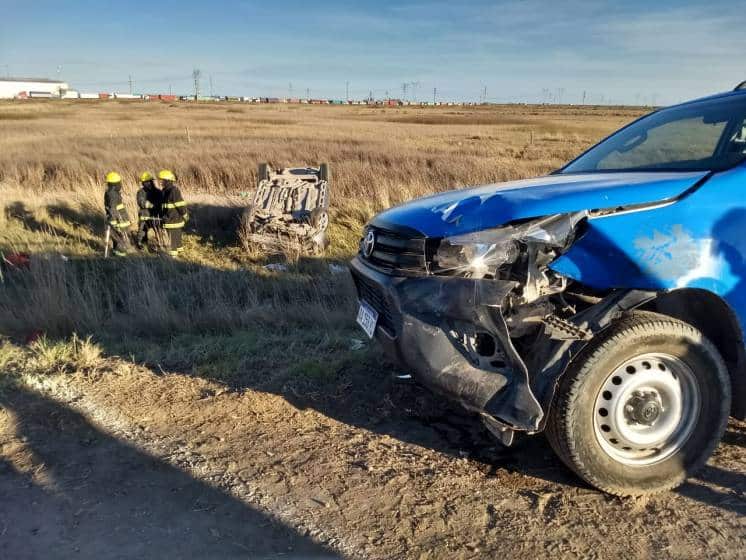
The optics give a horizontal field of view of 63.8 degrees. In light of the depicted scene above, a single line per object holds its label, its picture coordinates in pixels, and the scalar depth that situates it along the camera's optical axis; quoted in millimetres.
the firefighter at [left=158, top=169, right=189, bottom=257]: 10570
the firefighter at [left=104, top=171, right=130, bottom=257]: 10820
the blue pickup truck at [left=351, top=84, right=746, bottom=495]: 2734
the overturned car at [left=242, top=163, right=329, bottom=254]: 10531
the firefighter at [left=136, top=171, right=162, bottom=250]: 11133
